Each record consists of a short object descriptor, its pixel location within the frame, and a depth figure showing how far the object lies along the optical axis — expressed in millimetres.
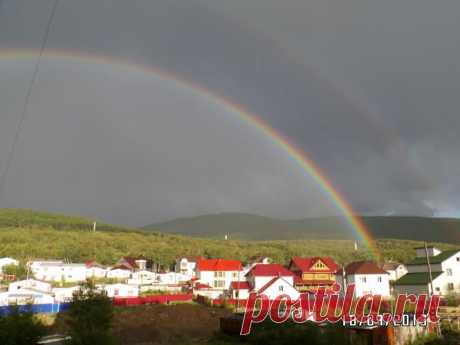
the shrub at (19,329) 19406
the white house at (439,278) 54125
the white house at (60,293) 52500
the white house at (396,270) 81250
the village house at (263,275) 65375
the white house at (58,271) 86162
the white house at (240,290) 62531
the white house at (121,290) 59000
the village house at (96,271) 90000
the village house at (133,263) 97312
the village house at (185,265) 97675
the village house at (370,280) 62062
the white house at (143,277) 81644
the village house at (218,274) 82125
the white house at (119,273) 89900
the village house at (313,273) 71688
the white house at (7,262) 90025
